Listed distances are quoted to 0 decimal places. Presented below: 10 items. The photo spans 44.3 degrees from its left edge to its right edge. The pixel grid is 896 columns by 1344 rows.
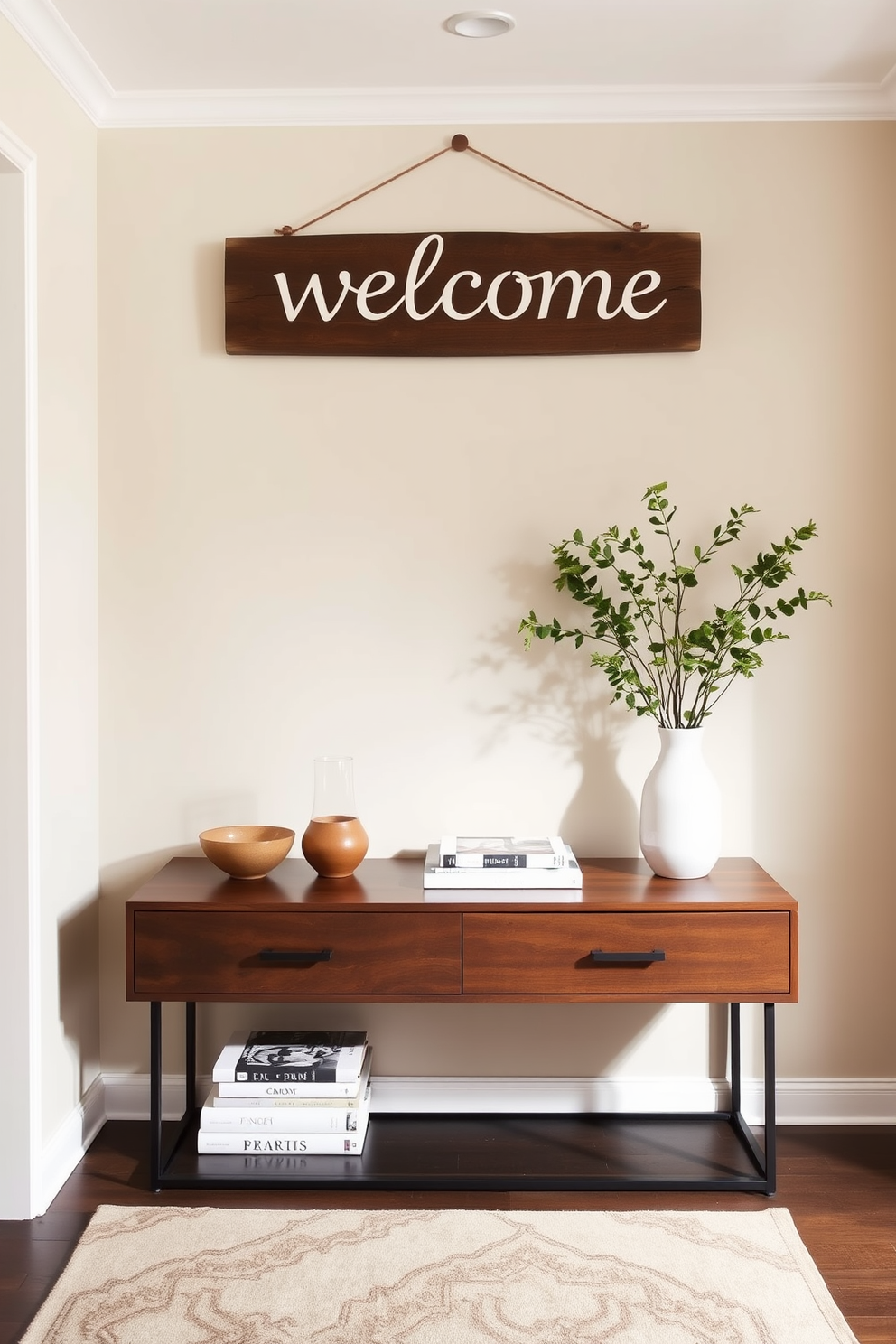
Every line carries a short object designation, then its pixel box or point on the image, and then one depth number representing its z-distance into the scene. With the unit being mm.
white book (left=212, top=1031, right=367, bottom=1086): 2541
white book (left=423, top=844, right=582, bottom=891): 2467
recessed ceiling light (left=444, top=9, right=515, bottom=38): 2346
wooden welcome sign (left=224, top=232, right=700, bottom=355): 2709
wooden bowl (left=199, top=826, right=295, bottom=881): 2506
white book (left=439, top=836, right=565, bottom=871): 2480
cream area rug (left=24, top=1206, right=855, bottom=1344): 1962
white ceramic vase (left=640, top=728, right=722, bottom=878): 2531
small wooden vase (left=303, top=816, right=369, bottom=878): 2537
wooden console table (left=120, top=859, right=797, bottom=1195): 2375
